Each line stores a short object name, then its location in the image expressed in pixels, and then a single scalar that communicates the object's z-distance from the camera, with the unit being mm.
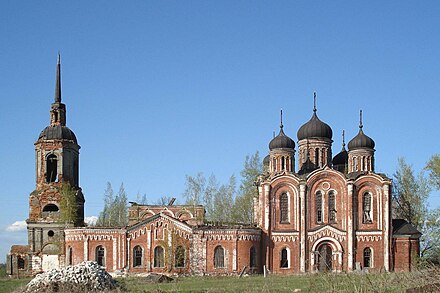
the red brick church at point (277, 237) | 46844
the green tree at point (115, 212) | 62081
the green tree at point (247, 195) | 60531
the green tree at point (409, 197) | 53938
